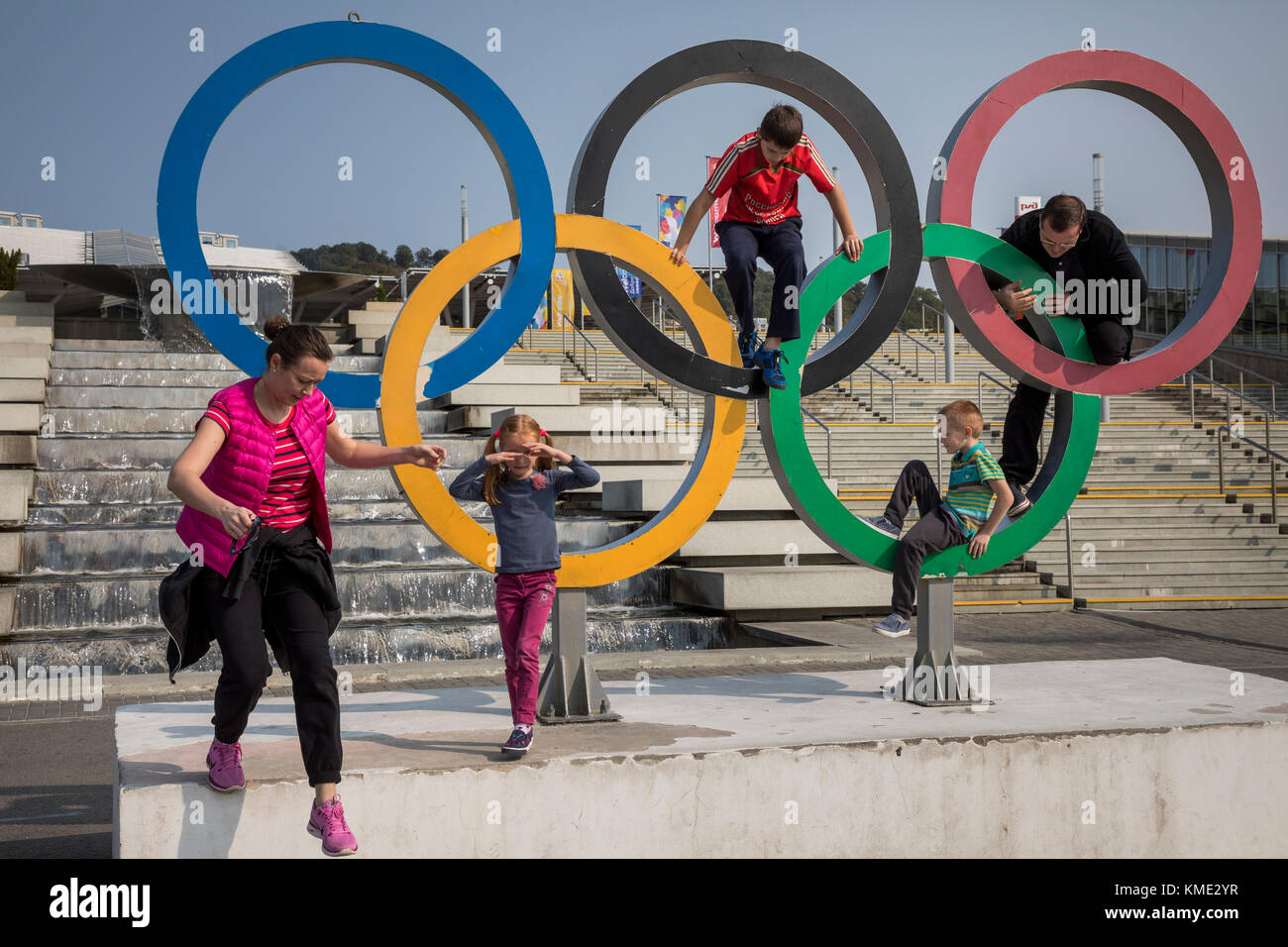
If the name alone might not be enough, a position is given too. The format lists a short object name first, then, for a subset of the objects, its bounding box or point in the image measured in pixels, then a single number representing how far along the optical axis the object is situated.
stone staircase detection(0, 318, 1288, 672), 11.11
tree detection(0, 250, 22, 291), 29.17
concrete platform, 4.59
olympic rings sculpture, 5.86
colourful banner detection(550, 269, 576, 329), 37.03
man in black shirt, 6.56
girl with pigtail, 5.54
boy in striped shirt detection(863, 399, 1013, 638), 6.33
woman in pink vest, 4.17
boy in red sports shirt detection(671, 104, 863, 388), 6.27
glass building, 37.28
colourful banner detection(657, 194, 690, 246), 35.94
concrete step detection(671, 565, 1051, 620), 12.02
